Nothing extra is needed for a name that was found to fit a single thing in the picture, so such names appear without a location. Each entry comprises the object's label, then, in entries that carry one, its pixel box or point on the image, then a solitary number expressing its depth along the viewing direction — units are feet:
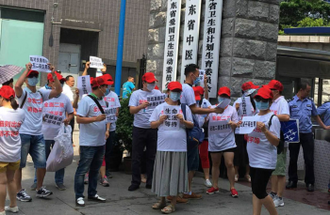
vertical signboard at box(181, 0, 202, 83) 32.30
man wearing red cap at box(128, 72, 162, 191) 25.73
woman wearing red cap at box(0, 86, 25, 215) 19.08
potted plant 29.71
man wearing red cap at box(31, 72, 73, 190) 24.40
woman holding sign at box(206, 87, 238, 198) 25.38
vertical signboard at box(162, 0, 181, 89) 34.06
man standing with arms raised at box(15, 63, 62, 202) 22.30
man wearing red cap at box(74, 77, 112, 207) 21.39
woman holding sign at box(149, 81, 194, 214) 21.22
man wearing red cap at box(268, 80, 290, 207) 21.95
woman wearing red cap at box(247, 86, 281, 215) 18.33
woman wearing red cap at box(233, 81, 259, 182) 25.25
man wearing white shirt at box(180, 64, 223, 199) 23.39
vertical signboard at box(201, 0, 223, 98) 30.81
